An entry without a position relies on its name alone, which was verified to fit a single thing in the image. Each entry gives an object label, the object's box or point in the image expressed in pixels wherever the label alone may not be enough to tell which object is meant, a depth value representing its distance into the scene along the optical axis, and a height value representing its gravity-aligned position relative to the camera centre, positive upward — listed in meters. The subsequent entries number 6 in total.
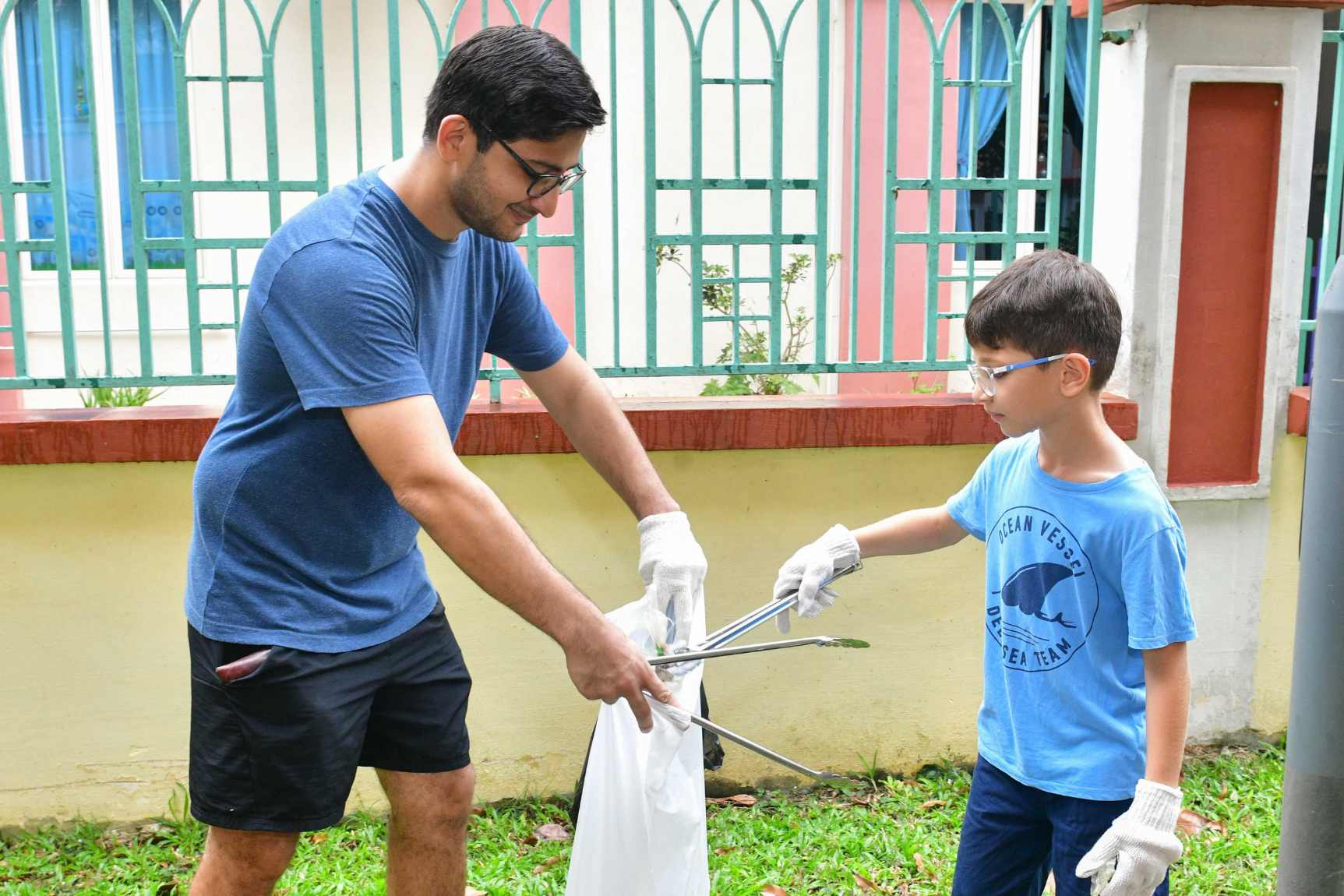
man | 1.94 -0.43
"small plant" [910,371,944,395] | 3.85 -0.44
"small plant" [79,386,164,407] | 3.57 -0.44
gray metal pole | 2.09 -0.65
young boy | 1.95 -0.59
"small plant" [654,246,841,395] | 3.84 -0.38
